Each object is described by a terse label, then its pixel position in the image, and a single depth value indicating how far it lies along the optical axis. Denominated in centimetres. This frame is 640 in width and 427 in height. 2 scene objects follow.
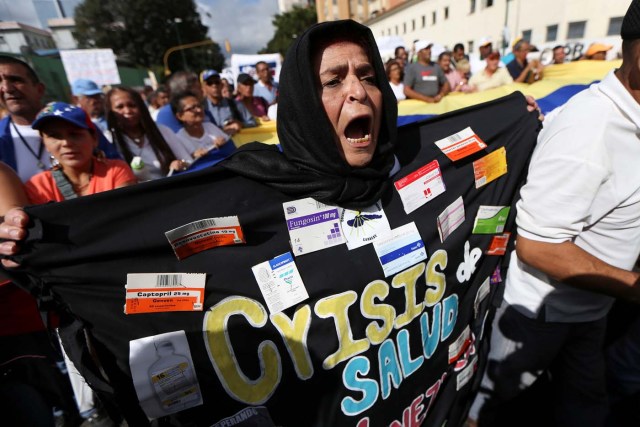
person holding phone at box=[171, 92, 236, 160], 331
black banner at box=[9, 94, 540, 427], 108
